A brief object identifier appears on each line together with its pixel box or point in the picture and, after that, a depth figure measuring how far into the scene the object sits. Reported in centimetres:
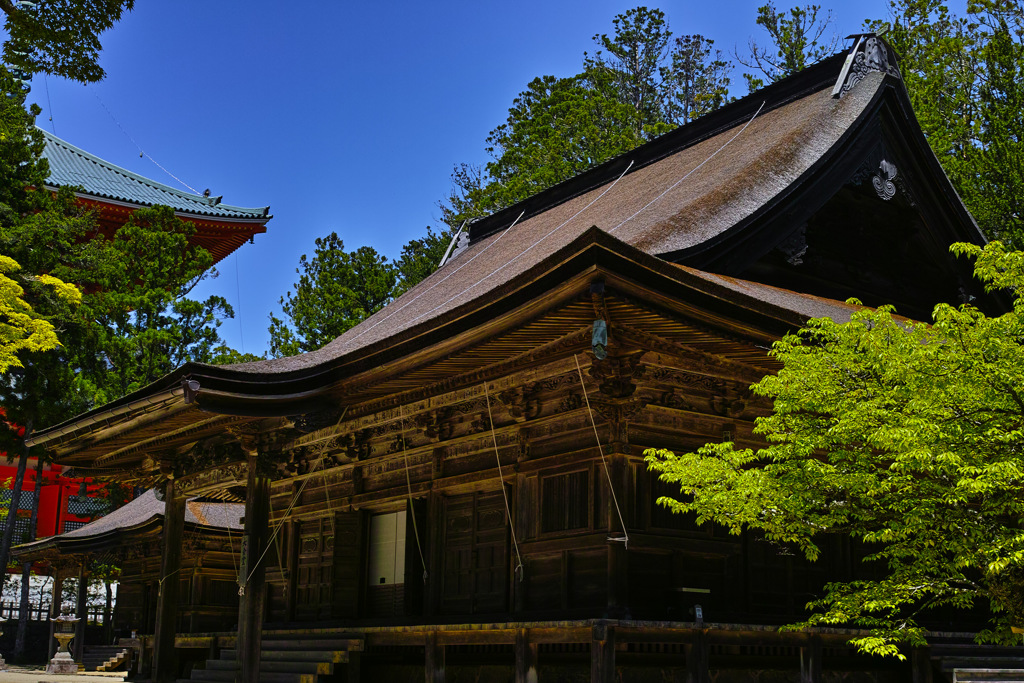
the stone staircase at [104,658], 2478
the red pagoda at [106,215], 3450
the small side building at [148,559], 2128
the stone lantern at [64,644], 2300
